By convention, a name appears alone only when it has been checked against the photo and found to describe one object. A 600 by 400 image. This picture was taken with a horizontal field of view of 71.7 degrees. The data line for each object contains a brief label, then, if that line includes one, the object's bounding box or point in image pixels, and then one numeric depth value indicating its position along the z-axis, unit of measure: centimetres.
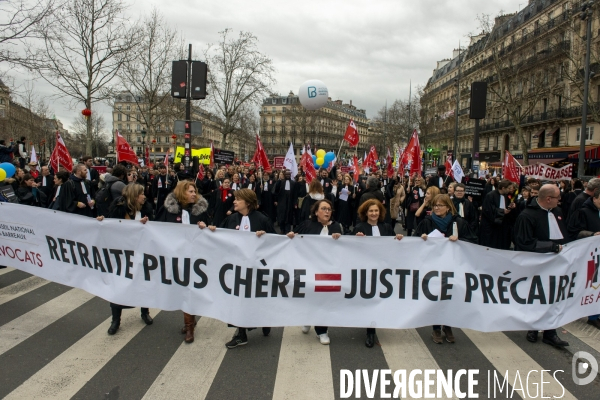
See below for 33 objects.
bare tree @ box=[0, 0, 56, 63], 1104
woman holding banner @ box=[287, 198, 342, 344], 446
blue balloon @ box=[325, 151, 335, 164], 1961
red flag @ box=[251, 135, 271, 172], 1141
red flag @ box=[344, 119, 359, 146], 1616
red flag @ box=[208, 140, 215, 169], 1648
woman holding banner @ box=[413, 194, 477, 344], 462
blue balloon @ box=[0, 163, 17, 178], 807
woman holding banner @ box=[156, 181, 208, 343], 476
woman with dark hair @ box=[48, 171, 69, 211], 735
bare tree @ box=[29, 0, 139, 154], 2270
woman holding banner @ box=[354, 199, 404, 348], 457
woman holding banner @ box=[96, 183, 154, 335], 485
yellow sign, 2248
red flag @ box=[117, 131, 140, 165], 1198
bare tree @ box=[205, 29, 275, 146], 4006
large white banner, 422
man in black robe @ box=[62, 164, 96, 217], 739
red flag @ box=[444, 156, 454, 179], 1693
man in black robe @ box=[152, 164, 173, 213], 1218
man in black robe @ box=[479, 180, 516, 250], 741
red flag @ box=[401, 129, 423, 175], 1098
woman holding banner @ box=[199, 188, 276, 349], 451
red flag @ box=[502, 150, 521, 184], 1118
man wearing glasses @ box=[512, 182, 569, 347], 458
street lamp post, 1593
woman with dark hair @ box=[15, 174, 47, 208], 803
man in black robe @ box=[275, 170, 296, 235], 1093
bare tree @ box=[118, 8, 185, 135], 3177
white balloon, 1936
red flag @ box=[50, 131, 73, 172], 1028
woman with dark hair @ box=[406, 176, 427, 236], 986
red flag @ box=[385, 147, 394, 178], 1502
